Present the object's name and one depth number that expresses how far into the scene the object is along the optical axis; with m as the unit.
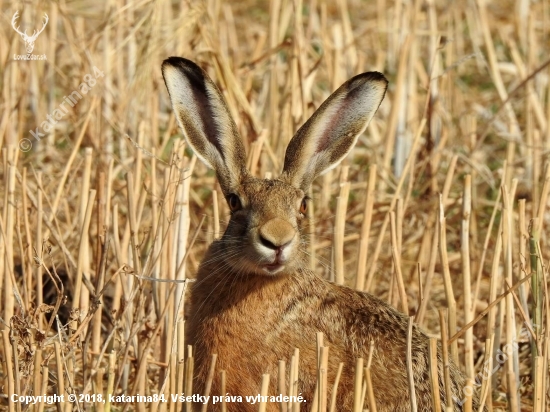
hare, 9.16
